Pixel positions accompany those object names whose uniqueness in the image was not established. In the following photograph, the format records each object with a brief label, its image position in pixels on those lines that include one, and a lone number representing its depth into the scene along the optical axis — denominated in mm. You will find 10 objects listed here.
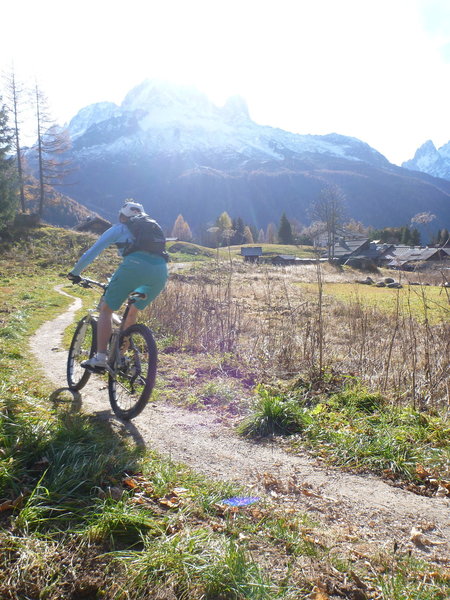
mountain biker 4855
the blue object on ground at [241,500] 3009
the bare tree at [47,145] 45531
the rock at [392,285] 36875
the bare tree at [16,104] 42000
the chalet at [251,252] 61422
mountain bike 4602
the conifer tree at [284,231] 105188
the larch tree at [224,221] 99912
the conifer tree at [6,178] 29986
